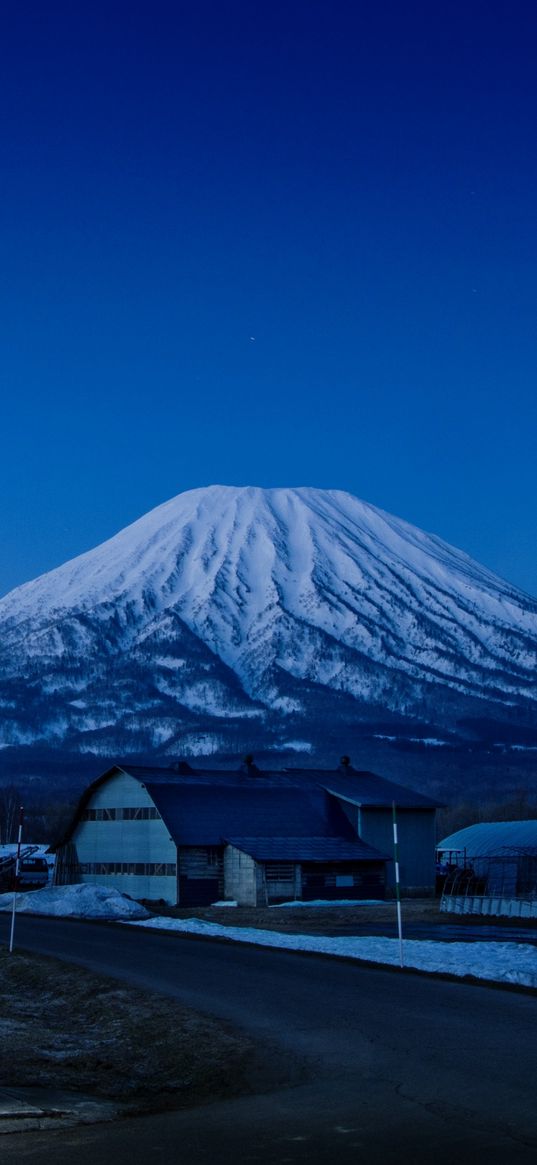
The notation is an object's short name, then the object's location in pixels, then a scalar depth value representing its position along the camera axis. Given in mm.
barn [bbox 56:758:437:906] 57875
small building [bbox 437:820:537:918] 50000
